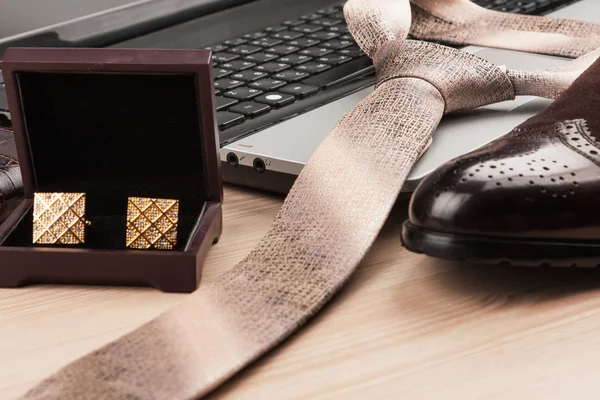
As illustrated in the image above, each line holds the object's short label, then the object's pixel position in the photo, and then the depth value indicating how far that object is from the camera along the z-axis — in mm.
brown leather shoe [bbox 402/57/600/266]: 547
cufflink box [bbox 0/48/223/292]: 566
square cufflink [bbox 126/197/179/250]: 580
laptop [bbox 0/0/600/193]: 634
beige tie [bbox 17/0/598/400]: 511
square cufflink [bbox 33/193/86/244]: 582
